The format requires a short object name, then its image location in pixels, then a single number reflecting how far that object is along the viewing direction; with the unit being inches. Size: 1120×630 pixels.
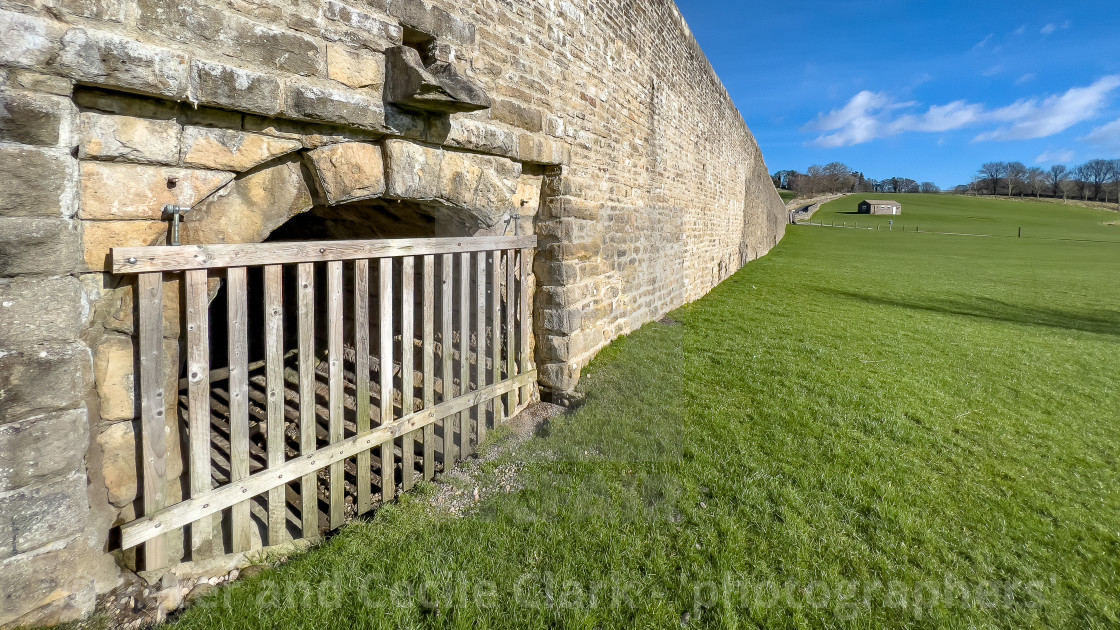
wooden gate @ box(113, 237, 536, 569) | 91.7
